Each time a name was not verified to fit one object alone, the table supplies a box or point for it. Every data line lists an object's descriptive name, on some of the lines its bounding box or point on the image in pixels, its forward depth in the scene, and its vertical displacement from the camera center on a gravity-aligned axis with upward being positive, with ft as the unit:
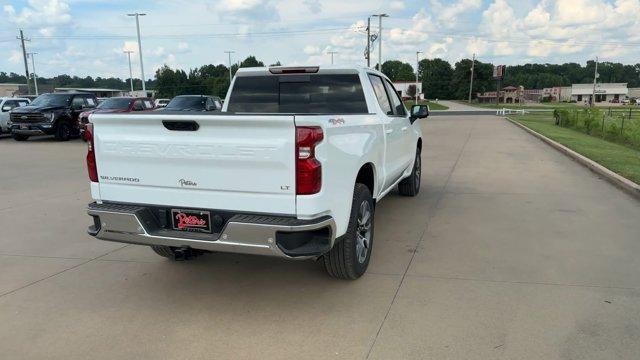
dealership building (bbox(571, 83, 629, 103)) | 426.92 -10.46
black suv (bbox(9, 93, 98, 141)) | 60.03 -3.81
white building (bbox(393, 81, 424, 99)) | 319.27 -3.32
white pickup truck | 11.35 -2.42
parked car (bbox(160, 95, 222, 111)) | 64.96 -2.58
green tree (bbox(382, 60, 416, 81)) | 472.03 +10.94
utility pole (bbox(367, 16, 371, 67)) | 163.53 +13.63
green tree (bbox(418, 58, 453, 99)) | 469.98 +0.89
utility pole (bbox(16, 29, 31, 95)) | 188.10 +12.05
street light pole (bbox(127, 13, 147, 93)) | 144.99 +10.78
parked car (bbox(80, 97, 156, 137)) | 60.34 -2.61
